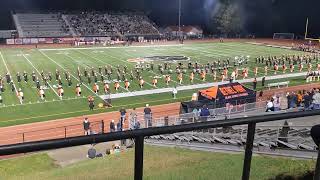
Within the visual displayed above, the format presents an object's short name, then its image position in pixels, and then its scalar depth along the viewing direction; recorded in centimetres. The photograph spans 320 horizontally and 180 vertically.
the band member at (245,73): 3318
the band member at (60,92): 2560
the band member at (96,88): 2677
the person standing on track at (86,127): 1631
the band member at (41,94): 2501
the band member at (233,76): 3137
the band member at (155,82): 2948
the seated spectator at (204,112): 1523
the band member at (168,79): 3000
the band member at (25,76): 2986
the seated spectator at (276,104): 1630
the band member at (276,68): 3653
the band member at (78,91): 2619
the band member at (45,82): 2885
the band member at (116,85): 2753
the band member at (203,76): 3218
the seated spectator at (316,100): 1436
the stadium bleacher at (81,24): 6025
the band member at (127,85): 2805
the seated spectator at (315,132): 249
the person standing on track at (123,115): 1768
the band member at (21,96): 2411
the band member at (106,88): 2673
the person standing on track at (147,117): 1561
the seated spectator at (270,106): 1556
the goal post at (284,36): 6525
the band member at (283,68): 3639
